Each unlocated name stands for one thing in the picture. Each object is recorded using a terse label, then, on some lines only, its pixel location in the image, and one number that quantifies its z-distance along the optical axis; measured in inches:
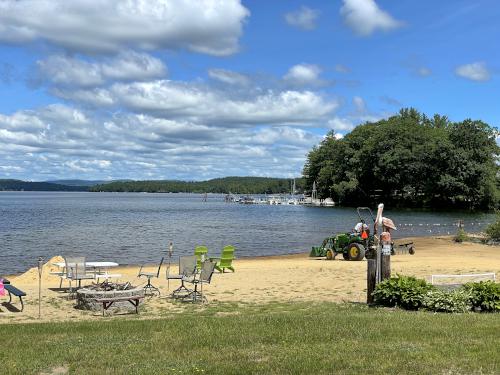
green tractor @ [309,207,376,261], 869.8
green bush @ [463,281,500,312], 383.2
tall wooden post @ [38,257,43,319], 431.2
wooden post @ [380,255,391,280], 433.1
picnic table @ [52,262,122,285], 565.9
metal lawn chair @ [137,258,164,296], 543.7
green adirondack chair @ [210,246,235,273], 763.4
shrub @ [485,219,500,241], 1251.8
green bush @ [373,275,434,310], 399.2
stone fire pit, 454.1
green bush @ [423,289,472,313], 385.7
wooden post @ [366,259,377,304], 427.3
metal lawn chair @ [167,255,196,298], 550.9
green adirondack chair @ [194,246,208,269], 789.7
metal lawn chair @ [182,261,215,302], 503.1
